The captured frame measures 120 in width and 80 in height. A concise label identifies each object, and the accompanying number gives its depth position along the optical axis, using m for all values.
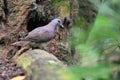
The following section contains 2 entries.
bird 12.85
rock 7.26
